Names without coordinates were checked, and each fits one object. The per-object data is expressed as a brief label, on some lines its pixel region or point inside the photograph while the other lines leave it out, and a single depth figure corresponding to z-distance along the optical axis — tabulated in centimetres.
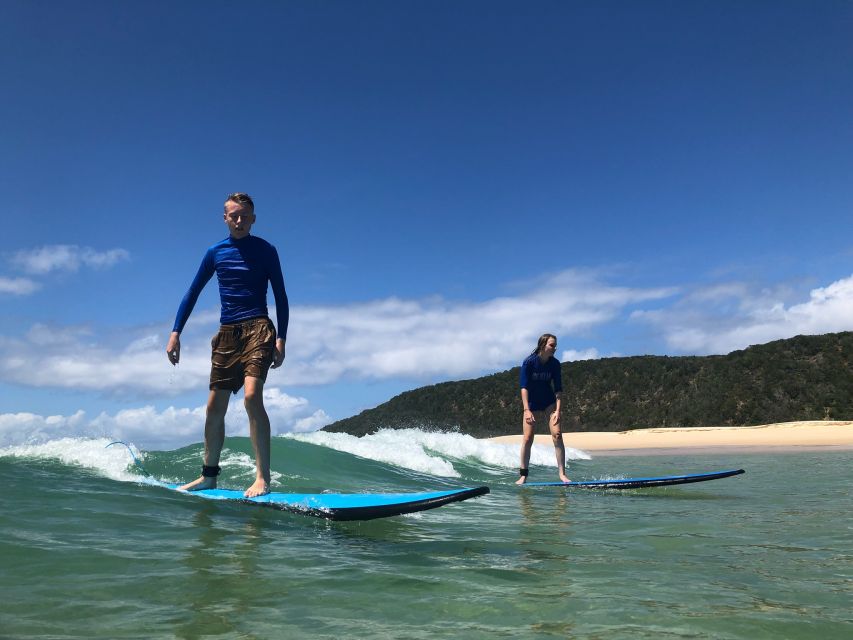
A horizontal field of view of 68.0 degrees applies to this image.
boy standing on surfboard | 543
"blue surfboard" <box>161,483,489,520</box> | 446
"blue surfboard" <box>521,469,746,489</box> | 830
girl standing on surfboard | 924
